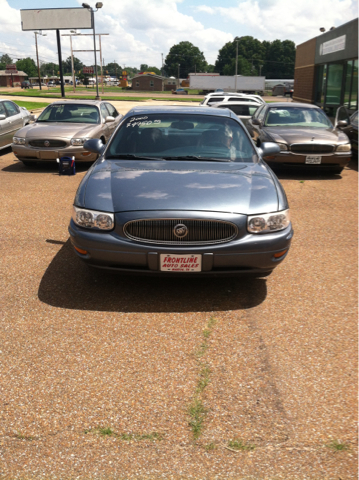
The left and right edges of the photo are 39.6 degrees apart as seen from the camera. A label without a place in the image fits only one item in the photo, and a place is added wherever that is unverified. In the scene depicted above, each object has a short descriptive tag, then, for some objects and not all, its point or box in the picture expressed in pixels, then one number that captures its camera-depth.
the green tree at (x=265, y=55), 153.88
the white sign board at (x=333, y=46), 26.22
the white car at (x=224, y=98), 20.34
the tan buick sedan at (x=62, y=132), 10.20
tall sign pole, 42.04
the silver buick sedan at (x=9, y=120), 12.56
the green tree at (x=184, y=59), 166.25
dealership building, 23.72
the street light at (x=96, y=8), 39.28
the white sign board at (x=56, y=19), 47.22
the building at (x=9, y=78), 133.88
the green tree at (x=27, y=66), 171.62
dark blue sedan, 3.89
